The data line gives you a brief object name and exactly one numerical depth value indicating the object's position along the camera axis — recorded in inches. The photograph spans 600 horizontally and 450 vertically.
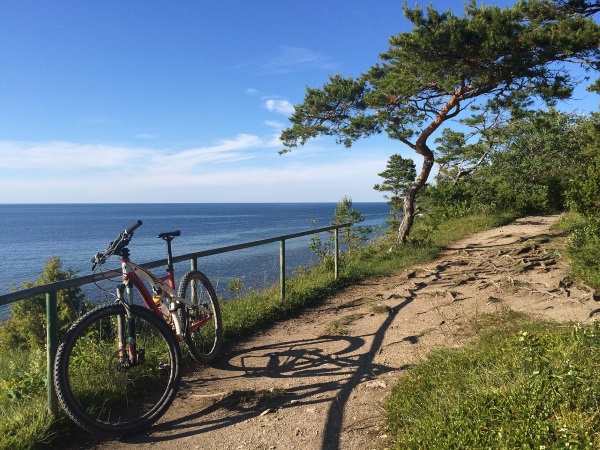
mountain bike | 133.2
